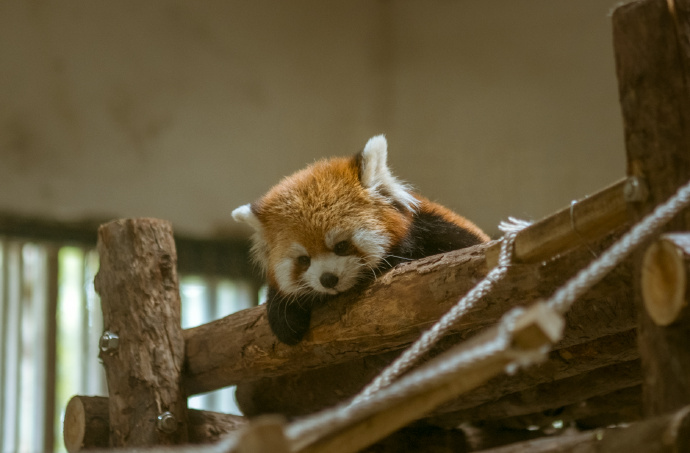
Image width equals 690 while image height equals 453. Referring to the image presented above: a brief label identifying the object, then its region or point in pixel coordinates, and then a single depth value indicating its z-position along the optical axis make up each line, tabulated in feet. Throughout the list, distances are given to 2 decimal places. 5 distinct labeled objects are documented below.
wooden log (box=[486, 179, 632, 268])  9.37
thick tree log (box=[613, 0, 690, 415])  9.22
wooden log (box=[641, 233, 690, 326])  9.08
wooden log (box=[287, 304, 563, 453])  8.71
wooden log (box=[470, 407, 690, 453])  8.73
